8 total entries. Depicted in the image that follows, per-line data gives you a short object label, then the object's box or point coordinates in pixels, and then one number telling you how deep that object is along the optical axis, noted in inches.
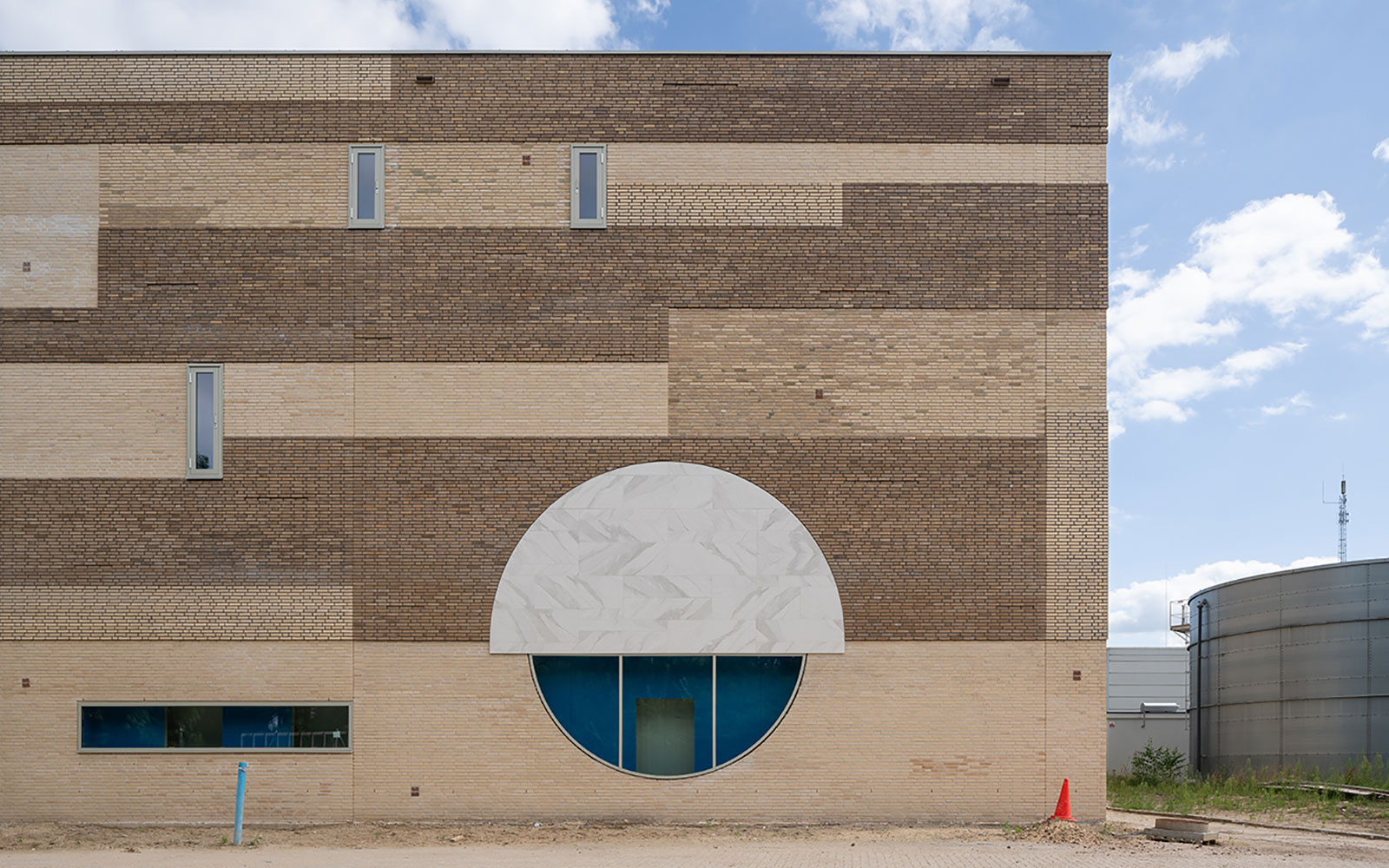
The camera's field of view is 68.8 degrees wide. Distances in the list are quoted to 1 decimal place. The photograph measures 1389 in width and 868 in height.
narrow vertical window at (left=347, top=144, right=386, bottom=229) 688.4
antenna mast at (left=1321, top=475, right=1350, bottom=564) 1931.6
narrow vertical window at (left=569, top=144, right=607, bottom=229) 687.1
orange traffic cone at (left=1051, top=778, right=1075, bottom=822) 641.6
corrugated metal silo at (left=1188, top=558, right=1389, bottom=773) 896.9
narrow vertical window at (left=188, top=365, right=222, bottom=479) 674.8
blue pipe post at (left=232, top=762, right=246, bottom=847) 604.4
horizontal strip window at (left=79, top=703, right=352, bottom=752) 660.1
